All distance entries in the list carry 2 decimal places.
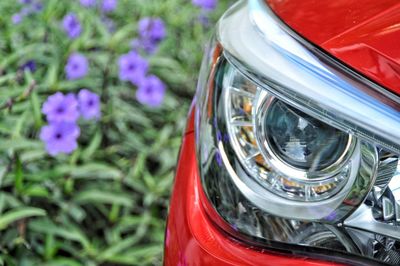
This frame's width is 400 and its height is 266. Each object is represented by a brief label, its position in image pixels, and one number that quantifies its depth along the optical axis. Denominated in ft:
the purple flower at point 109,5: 16.33
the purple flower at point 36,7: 16.23
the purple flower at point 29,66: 14.67
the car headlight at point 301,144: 6.77
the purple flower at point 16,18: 15.66
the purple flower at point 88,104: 12.85
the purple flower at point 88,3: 16.41
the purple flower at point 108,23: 16.65
